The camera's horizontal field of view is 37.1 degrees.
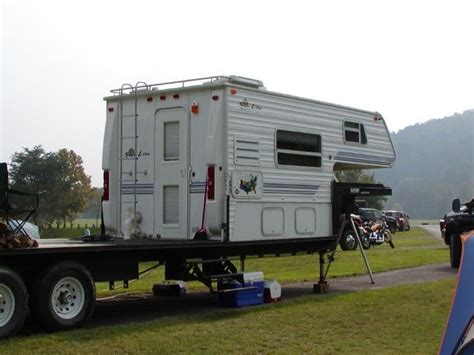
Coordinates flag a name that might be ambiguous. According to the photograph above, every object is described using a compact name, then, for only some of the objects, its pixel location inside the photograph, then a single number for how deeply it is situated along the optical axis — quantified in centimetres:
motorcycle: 2911
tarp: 412
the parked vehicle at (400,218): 5025
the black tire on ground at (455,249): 1714
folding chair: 858
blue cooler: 1105
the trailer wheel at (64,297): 855
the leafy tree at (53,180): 5541
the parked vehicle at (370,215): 3834
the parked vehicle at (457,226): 1714
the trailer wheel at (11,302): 810
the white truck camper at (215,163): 1099
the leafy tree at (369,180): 6825
